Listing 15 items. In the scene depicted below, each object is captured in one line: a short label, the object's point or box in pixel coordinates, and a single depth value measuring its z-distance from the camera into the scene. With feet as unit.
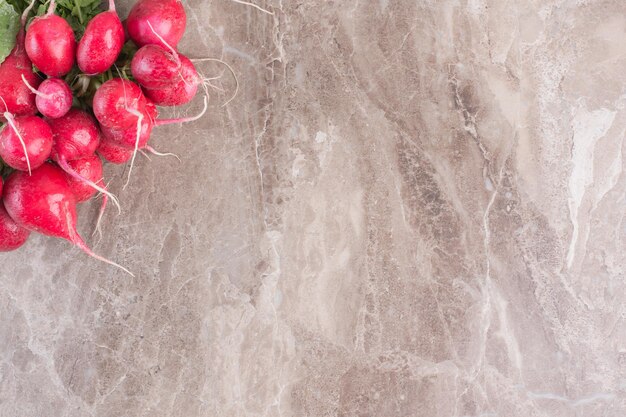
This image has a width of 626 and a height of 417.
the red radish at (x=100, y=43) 2.32
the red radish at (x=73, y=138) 2.34
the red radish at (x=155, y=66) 2.33
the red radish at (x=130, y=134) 2.36
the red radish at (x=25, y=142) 2.29
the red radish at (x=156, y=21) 2.37
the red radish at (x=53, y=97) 2.30
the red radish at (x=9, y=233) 2.41
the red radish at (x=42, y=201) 2.35
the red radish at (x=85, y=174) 2.40
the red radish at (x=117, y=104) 2.30
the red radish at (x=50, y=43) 2.30
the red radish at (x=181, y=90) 2.39
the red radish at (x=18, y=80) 2.33
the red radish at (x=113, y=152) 2.44
